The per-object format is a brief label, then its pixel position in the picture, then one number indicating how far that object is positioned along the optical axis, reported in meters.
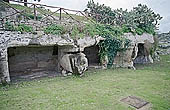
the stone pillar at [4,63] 7.04
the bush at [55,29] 8.45
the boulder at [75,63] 9.26
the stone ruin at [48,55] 7.33
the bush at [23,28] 7.56
